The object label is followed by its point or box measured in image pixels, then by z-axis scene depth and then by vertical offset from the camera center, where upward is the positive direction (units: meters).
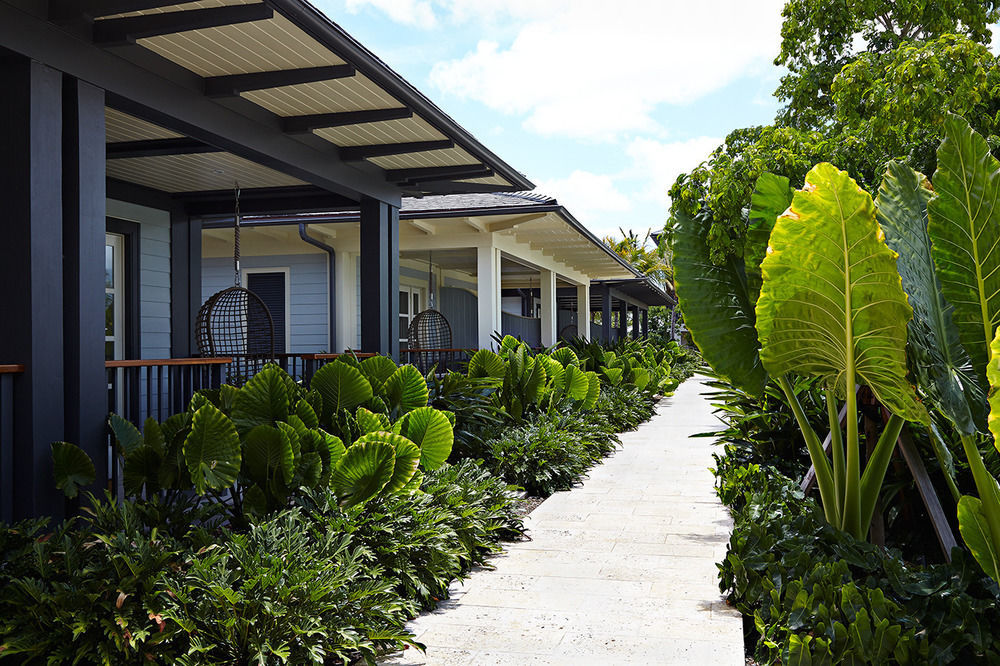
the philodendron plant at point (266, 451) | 3.86 -0.57
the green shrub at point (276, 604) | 3.12 -1.06
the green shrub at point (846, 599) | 2.85 -1.03
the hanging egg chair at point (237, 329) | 8.41 +0.10
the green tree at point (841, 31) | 12.95 +5.09
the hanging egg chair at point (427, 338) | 12.62 -0.03
